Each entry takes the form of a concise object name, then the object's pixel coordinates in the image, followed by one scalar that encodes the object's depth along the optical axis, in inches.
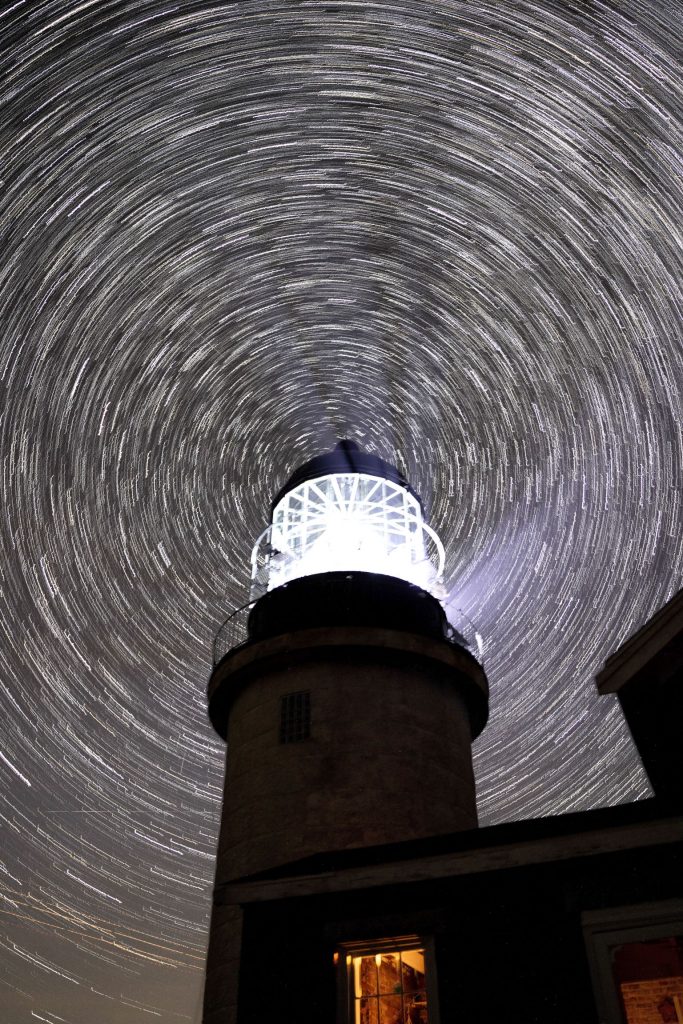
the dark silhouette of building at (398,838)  317.4
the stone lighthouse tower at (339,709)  500.1
